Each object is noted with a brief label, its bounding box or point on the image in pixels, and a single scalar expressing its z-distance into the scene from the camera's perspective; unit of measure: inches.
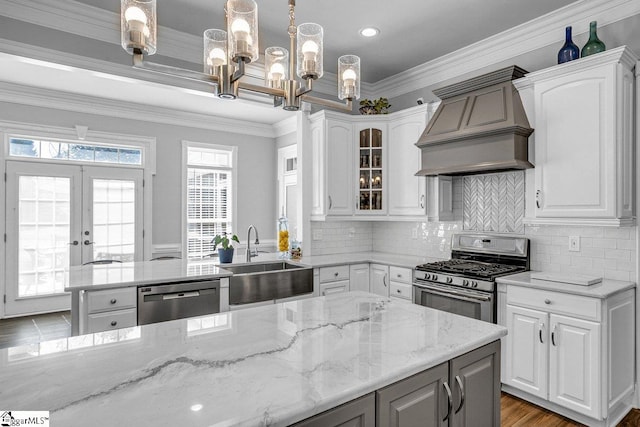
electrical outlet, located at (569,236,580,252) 117.6
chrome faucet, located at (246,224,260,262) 147.8
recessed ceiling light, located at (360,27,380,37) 136.3
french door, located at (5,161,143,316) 200.7
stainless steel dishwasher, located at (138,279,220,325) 106.3
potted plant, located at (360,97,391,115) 171.3
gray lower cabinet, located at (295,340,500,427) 41.6
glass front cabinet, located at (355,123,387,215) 168.4
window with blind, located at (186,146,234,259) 247.6
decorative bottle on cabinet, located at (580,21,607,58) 107.3
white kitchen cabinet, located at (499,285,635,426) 95.4
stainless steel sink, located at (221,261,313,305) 124.0
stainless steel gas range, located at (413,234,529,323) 117.5
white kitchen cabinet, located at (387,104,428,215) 154.1
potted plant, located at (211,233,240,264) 136.9
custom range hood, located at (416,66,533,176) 115.9
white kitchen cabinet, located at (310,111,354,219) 162.4
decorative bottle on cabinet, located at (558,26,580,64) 111.1
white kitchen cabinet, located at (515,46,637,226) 100.1
